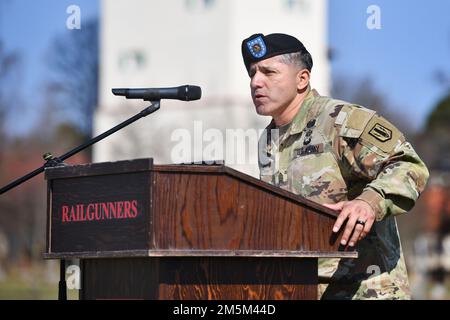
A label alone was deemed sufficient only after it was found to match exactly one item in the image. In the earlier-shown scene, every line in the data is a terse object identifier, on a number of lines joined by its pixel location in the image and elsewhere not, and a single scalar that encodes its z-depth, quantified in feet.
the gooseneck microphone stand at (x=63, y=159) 31.73
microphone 32.09
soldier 32.51
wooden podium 27.43
